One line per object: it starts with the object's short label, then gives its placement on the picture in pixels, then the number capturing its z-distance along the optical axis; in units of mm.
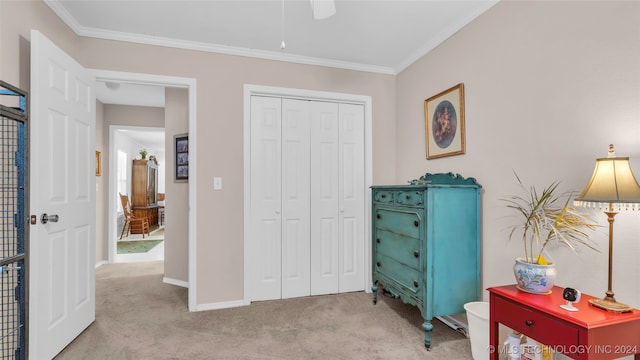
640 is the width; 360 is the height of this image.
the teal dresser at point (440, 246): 2215
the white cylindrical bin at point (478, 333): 1946
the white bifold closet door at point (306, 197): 3162
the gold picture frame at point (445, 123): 2561
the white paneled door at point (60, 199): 1912
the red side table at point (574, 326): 1285
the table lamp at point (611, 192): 1297
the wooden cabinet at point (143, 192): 7773
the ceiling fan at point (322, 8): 1582
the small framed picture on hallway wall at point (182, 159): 3811
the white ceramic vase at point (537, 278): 1623
